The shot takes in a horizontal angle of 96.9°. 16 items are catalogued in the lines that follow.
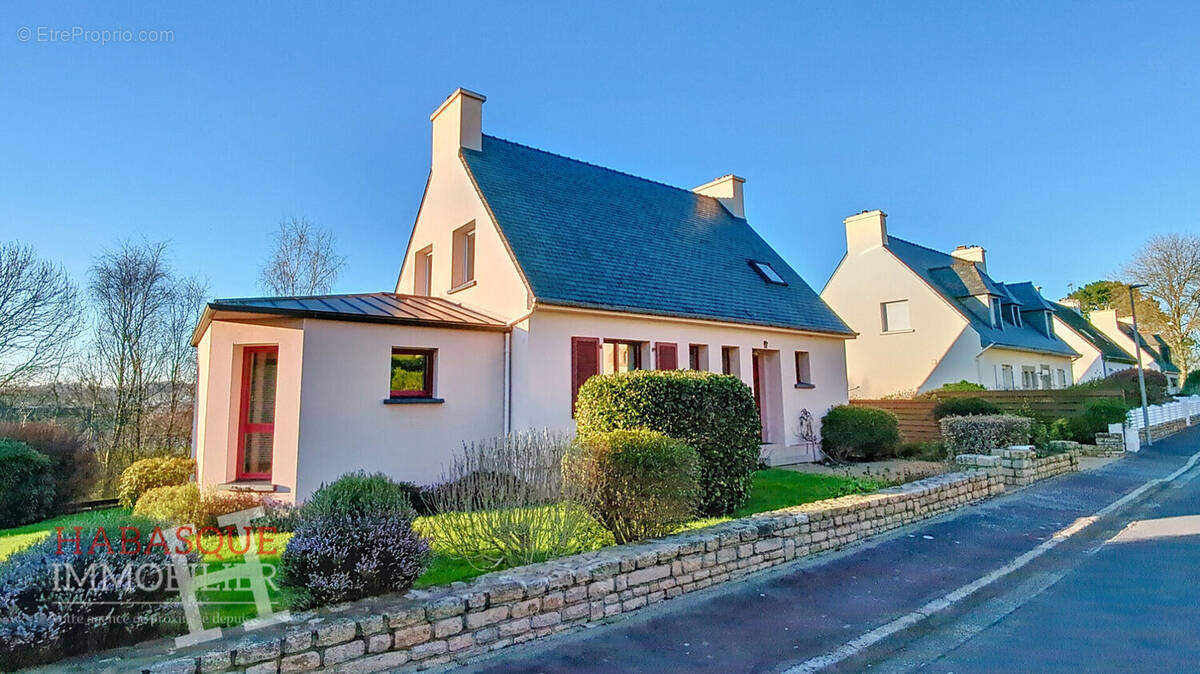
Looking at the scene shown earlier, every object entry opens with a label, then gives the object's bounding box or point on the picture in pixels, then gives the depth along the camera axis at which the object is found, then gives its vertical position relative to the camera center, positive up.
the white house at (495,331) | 8.48 +1.48
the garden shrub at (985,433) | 11.39 -0.69
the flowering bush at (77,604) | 3.12 -1.16
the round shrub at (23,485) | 9.02 -1.16
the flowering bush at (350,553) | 3.91 -1.07
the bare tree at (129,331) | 15.08 +2.46
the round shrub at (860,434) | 13.51 -0.80
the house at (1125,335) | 39.03 +4.64
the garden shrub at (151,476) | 9.37 -1.08
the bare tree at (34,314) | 14.17 +2.83
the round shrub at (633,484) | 5.59 -0.81
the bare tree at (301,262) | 21.92 +6.25
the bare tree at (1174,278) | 31.25 +7.19
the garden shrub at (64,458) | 10.09 -0.80
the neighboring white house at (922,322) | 21.59 +3.41
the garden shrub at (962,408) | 14.59 -0.19
